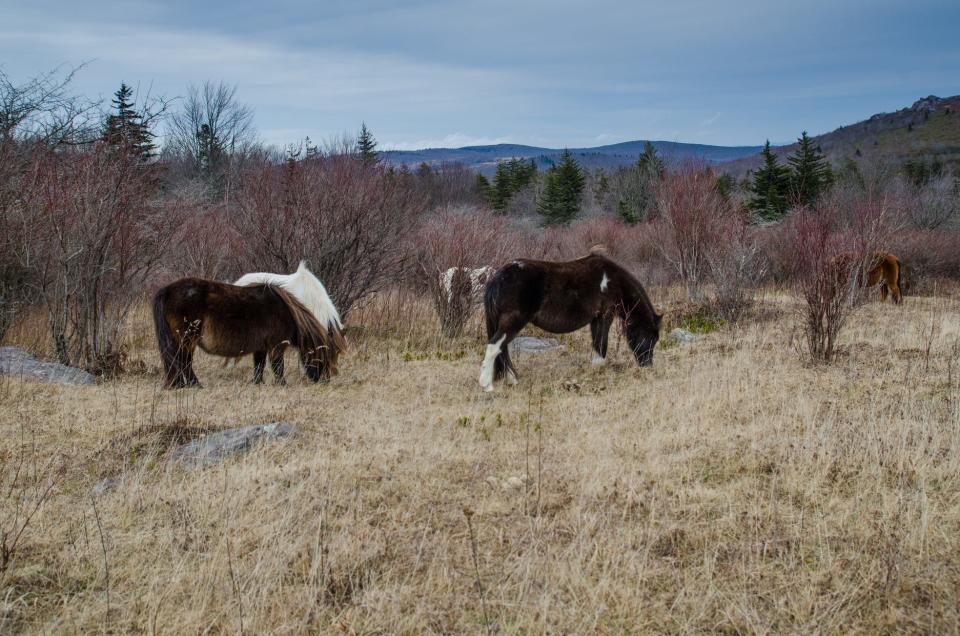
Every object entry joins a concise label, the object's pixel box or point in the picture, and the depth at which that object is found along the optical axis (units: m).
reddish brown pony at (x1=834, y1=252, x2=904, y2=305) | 13.22
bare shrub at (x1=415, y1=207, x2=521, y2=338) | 10.12
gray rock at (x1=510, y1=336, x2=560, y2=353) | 9.09
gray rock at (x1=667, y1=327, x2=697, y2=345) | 9.64
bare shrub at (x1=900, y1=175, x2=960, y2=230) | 25.41
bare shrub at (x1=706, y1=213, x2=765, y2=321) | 11.61
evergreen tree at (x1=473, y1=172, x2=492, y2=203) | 51.81
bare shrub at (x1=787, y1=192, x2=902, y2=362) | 7.04
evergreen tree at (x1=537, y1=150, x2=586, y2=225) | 40.66
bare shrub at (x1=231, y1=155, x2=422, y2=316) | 9.29
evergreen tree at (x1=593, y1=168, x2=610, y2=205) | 47.53
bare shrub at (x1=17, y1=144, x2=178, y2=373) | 7.09
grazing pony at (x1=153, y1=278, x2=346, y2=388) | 6.09
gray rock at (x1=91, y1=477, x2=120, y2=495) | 3.68
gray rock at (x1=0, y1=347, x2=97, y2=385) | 6.36
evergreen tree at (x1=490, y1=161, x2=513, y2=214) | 48.69
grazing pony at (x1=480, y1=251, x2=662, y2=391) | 6.48
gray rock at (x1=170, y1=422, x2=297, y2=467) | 4.20
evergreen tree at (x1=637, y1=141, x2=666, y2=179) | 41.81
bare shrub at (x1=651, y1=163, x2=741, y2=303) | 13.69
